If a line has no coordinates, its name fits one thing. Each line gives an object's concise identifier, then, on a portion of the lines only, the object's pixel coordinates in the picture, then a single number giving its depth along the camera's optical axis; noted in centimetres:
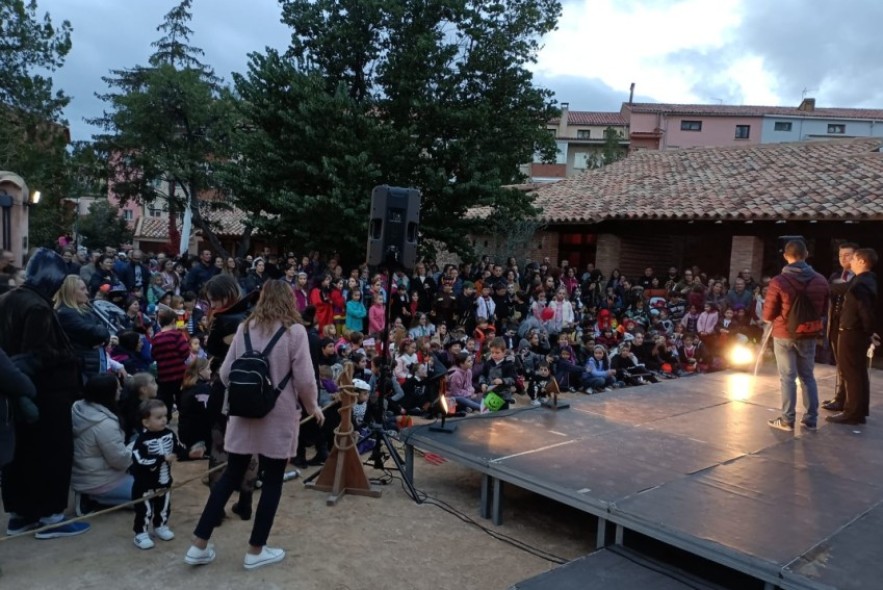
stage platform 312
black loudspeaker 513
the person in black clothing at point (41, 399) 340
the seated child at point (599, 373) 931
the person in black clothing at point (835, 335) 594
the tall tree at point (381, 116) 1184
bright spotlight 910
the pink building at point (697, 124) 3778
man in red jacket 490
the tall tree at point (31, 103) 1820
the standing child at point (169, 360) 574
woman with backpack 326
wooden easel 455
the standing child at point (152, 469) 365
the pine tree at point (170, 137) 1945
